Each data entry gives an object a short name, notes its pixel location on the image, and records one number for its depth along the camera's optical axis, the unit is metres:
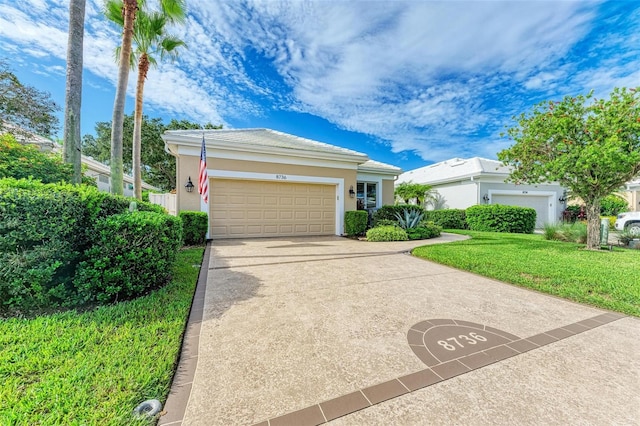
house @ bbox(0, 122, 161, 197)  7.13
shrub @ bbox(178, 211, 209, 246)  8.04
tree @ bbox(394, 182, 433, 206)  16.94
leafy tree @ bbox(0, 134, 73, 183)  4.66
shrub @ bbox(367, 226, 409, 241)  9.68
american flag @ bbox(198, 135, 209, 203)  7.18
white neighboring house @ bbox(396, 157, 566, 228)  14.91
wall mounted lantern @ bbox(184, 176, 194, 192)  8.75
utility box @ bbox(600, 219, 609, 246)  7.43
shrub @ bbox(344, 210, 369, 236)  10.73
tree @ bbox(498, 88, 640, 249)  5.97
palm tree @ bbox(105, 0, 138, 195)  6.25
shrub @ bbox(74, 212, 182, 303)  3.24
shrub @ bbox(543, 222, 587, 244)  8.49
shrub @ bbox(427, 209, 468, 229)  14.62
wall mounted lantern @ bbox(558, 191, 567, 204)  15.30
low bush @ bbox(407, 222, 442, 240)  10.05
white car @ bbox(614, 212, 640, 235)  10.59
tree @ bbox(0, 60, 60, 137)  6.80
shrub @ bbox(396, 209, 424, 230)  10.64
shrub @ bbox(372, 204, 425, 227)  11.29
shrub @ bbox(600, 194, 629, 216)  16.48
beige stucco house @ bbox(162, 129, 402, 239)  8.87
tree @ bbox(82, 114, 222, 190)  20.89
